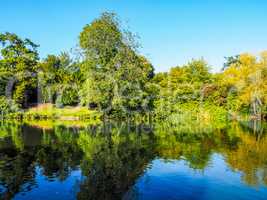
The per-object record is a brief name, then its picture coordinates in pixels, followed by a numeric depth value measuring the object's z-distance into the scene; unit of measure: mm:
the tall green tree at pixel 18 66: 44419
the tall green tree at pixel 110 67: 38118
